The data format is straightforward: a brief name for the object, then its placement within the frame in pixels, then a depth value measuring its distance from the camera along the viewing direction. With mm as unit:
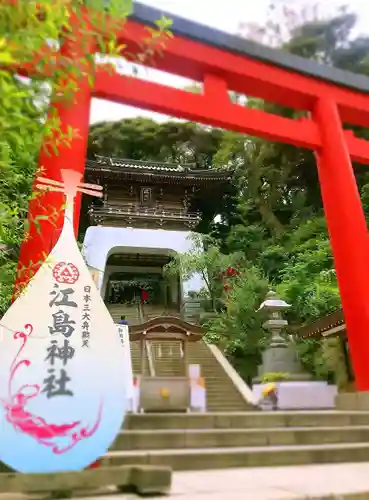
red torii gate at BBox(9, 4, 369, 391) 4723
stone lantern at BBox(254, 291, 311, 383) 7156
